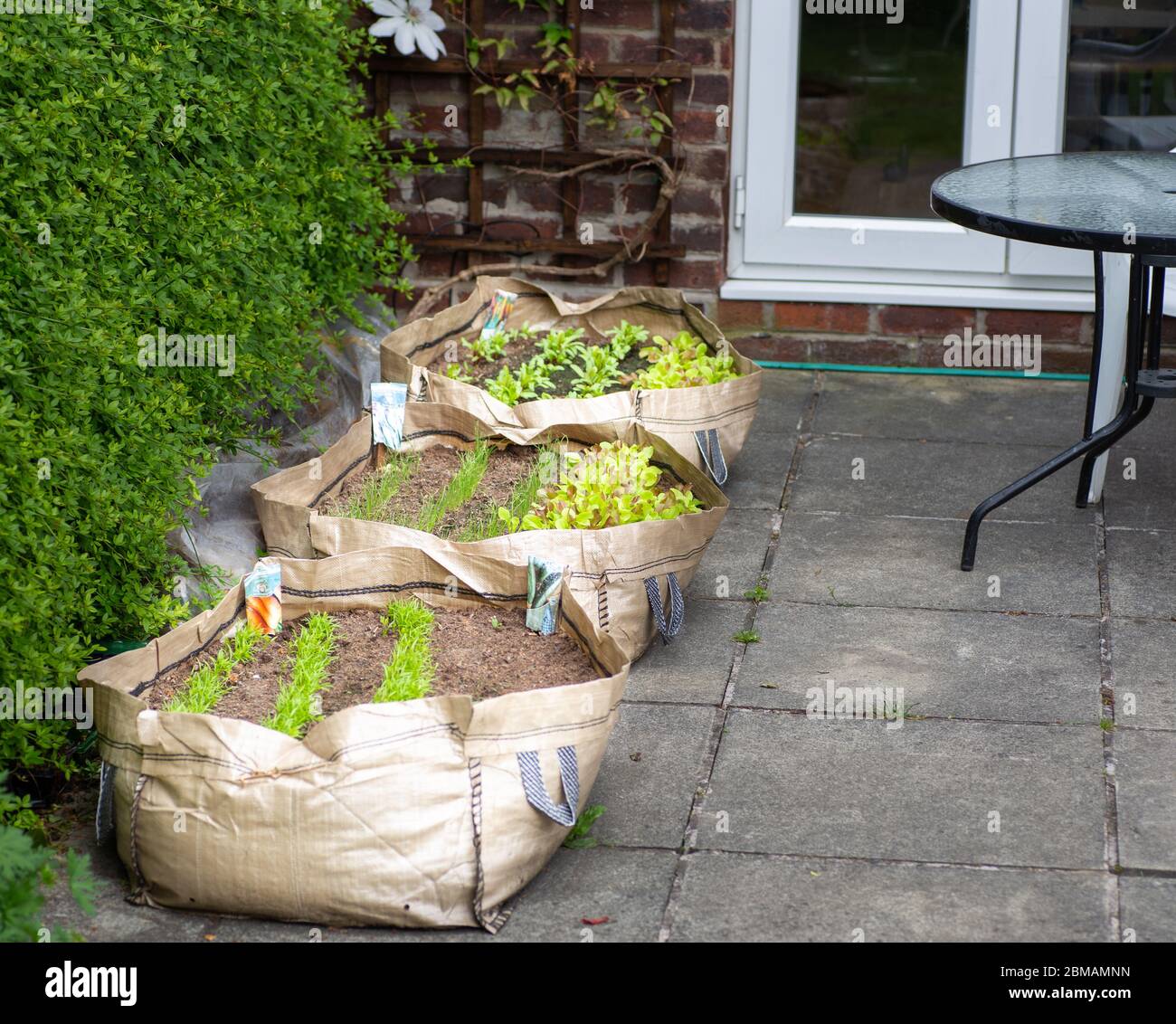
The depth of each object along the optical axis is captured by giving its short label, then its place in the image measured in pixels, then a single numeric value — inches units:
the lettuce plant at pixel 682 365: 181.8
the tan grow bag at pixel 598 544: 135.0
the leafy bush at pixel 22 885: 82.5
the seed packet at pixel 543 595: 127.0
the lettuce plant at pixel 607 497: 145.0
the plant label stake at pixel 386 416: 164.9
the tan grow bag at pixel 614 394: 168.6
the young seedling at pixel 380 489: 151.9
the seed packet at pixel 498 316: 198.8
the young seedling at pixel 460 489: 150.5
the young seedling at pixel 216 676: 114.1
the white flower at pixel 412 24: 220.1
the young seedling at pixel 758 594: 158.1
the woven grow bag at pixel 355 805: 102.0
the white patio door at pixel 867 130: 224.1
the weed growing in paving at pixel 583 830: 114.7
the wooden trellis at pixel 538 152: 222.1
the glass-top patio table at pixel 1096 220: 144.6
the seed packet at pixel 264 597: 126.6
